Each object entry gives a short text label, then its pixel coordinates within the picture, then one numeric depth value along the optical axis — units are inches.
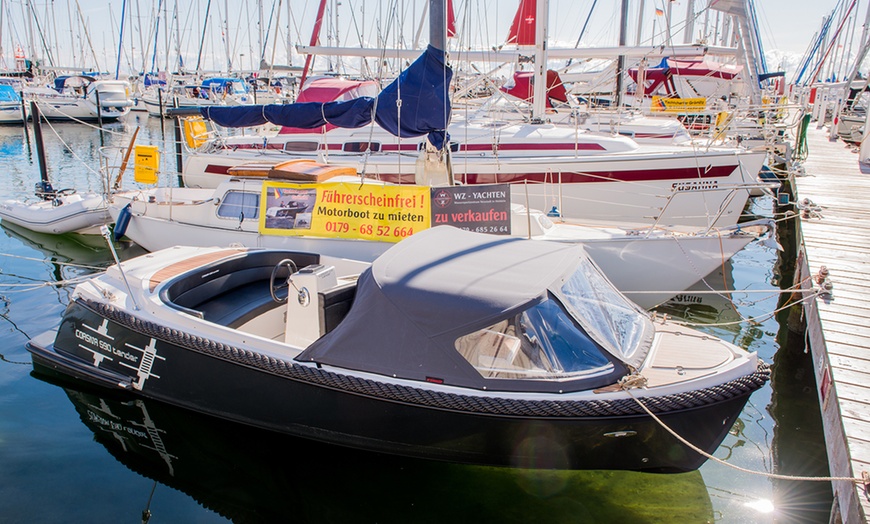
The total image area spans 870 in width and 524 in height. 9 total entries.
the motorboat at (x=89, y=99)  1478.8
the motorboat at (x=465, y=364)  183.8
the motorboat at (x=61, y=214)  514.3
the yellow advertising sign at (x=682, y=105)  708.4
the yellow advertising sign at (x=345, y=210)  350.9
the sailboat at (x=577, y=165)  485.1
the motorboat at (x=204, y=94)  1468.8
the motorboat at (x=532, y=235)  354.6
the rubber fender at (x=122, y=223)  444.5
